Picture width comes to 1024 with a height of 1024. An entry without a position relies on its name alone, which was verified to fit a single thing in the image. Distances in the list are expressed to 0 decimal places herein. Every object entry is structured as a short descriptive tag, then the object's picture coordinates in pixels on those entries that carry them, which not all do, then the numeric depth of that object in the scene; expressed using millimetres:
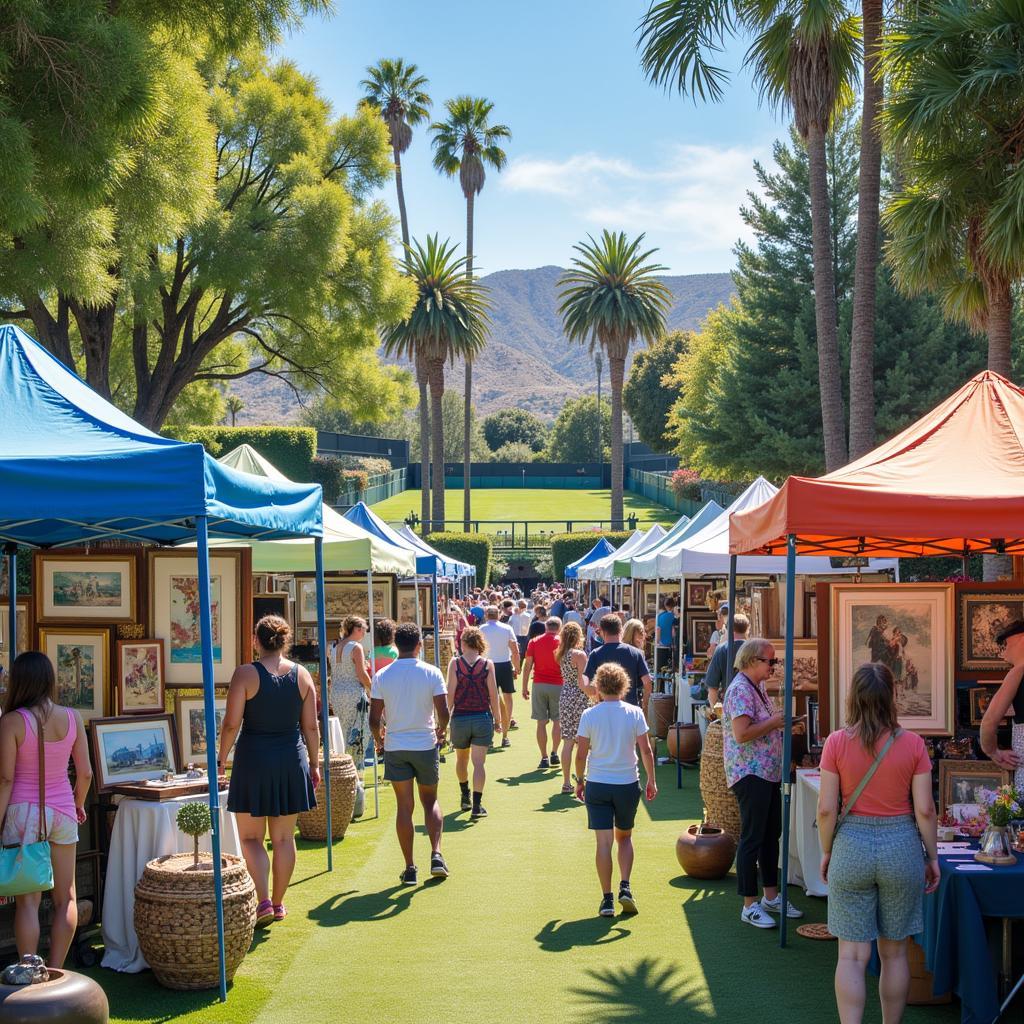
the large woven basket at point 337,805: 10781
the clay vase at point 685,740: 14820
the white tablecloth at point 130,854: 7160
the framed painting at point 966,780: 7512
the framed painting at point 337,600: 17250
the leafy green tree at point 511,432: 135375
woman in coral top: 5543
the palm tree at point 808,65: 18484
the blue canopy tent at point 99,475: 6199
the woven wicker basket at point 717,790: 9977
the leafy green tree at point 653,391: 89188
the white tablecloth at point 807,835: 8586
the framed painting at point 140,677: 8344
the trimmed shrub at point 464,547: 51812
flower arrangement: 6207
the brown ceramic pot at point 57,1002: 4965
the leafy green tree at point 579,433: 117750
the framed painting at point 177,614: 8641
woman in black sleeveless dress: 7602
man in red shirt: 14695
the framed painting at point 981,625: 8156
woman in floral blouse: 7930
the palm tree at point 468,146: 65812
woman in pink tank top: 6148
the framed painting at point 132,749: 7680
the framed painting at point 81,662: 8242
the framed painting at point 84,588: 8438
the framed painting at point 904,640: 8148
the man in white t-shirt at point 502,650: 16828
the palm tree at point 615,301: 56625
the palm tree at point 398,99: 60438
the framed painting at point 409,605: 21891
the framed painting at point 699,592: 17953
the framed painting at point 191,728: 8594
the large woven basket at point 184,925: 6594
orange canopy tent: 6836
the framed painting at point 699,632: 17438
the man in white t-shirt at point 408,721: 9047
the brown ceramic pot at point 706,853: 9164
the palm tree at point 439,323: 55469
